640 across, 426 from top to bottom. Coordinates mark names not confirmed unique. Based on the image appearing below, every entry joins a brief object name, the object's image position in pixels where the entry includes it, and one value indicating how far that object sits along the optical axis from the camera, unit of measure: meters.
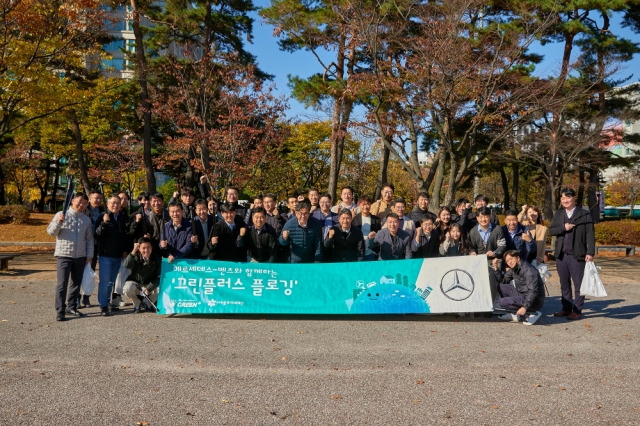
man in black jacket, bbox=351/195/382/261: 8.50
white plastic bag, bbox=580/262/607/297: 7.38
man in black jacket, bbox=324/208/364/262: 7.71
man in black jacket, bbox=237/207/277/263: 7.72
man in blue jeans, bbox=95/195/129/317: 7.62
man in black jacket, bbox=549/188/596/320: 7.67
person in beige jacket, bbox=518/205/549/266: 8.69
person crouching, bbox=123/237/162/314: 7.51
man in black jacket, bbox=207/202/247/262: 7.77
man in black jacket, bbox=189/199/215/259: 7.95
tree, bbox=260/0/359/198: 14.98
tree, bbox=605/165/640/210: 39.88
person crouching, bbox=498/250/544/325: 7.18
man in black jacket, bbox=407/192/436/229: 8.80
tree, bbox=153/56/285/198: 17.27
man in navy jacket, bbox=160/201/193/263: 7.66
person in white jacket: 7.10
